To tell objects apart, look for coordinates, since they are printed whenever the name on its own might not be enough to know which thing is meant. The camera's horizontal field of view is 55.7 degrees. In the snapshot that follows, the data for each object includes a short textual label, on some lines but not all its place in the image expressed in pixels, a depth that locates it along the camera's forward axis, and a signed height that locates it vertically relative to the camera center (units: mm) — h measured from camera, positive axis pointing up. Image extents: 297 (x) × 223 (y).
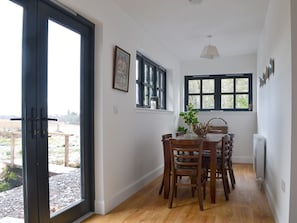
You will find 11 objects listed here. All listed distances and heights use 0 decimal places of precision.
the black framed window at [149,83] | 4734 +518
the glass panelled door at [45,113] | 2127 -25
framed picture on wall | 3457 +527
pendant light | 4594 +959
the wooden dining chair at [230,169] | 4305 -900
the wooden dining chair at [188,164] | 3352 -649
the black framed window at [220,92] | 6773 +465
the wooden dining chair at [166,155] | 3771 -605
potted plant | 5088 -156
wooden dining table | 3600 -669
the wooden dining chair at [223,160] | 3817 -713
